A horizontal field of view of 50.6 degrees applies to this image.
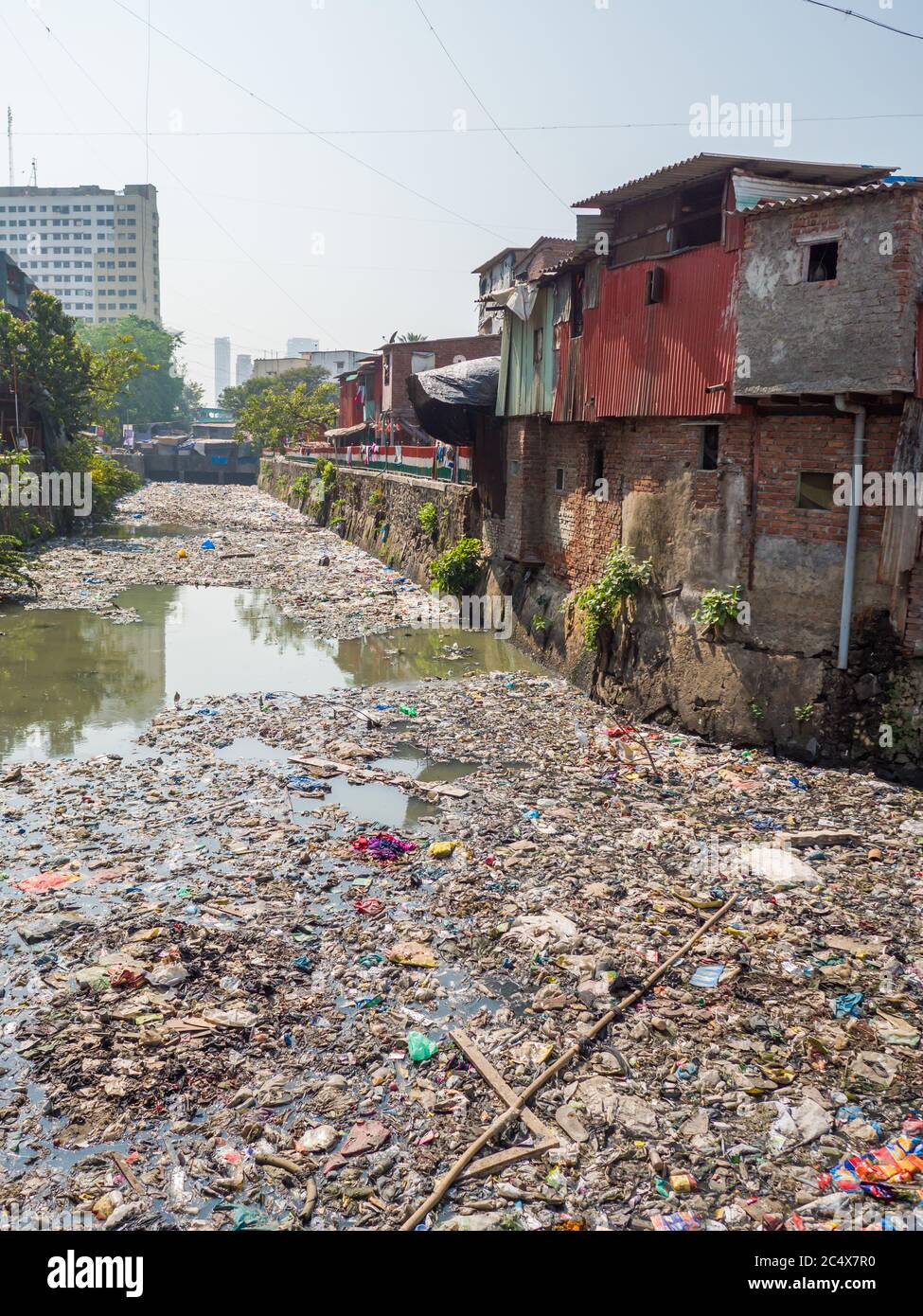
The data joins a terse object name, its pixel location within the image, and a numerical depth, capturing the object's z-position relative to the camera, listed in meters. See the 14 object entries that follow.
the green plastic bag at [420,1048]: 5.54
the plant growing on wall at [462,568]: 19.31
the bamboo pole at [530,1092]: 4.39
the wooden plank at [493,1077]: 4.92
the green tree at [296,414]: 55.94
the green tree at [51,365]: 30.75
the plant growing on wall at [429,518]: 22.17
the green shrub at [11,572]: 20.06
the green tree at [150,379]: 89.69
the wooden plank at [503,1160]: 4.62
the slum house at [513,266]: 39.06
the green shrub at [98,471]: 32.75
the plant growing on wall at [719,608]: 11.07
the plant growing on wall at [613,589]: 12.69
